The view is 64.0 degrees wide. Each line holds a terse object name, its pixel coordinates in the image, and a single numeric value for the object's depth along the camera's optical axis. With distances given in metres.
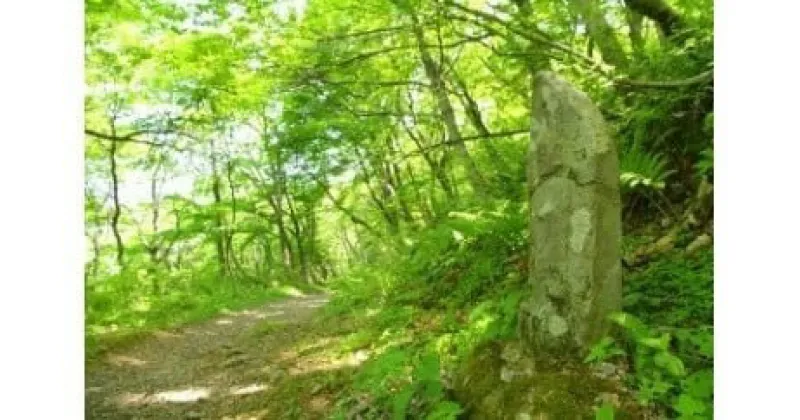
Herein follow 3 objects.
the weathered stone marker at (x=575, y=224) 3.28
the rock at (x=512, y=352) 3.48
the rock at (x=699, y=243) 4.15
